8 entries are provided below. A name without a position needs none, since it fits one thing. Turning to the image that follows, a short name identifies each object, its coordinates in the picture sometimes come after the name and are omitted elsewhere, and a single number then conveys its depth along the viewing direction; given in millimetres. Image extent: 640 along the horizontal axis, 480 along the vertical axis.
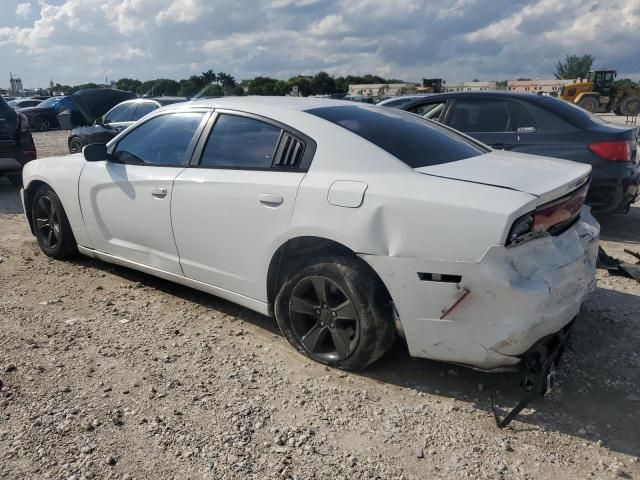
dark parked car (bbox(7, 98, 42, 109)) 31703
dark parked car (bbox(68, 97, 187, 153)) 10508
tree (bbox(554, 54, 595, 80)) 67269
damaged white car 2518
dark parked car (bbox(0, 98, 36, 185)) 8188
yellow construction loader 27922
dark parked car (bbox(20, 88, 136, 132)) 11660
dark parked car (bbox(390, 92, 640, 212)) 5551
